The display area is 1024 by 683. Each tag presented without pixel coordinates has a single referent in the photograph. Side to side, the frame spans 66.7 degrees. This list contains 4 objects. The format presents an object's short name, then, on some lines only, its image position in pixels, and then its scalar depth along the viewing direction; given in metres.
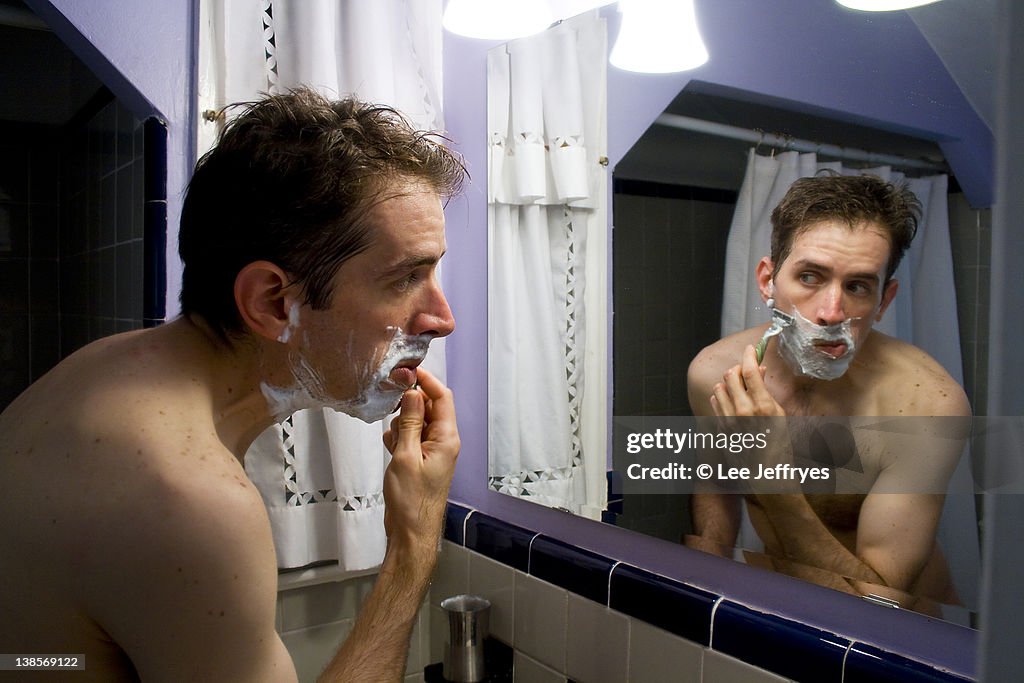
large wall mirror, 0.69
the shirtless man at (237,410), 0.63
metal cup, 1.18
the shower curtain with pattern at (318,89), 1.23
